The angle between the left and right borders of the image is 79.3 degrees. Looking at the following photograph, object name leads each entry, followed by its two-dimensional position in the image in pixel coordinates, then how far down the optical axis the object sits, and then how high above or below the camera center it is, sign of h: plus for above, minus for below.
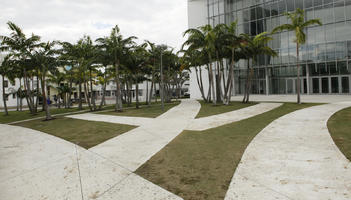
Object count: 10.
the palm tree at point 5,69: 20.20 +3.51
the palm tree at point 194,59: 21.64 +4.20
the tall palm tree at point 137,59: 19.99 +3.96
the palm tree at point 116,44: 18.41 +4.85
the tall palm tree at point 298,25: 16.75 +5.51
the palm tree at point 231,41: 18.08 +4.80
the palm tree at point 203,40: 17.73 +4.98
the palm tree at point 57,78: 31.11 +3.46
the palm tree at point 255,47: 18.39 +4.37
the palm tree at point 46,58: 15.98 +3.35
